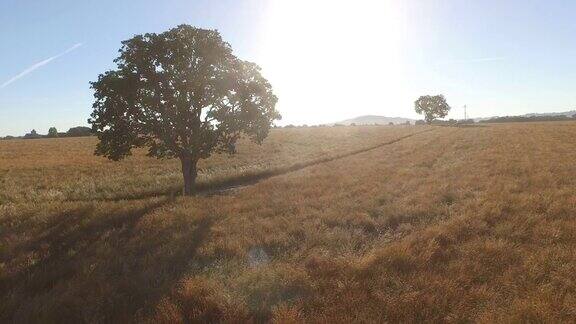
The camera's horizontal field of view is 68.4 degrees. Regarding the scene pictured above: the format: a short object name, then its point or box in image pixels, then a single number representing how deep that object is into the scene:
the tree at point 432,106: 137.62
